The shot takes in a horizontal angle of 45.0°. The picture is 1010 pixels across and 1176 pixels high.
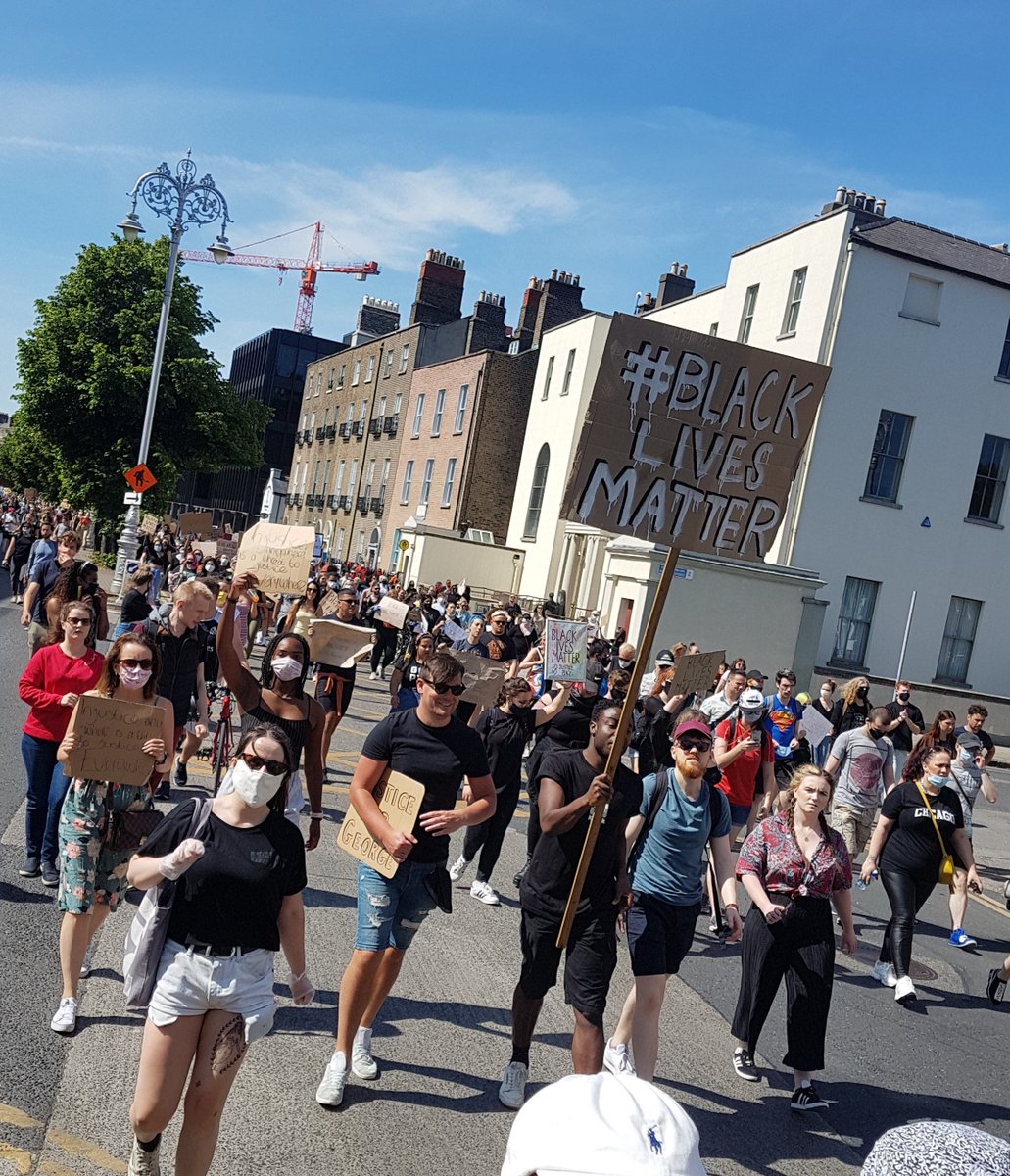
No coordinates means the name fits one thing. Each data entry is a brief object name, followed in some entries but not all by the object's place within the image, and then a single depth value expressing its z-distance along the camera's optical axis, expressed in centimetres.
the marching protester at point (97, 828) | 567
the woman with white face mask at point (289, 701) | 702
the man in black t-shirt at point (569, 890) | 560
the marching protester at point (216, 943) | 412
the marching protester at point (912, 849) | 869
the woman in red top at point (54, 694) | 702
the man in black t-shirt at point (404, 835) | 548
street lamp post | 2645
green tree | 4128
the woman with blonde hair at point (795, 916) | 630
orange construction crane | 14425
